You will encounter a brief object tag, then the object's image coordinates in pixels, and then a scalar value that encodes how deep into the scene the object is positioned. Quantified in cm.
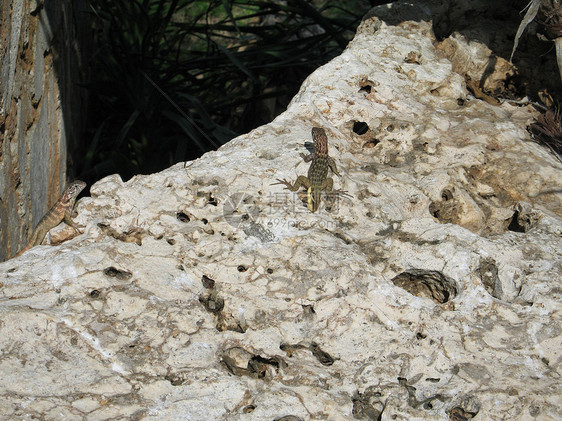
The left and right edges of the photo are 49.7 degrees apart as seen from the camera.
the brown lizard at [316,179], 311
